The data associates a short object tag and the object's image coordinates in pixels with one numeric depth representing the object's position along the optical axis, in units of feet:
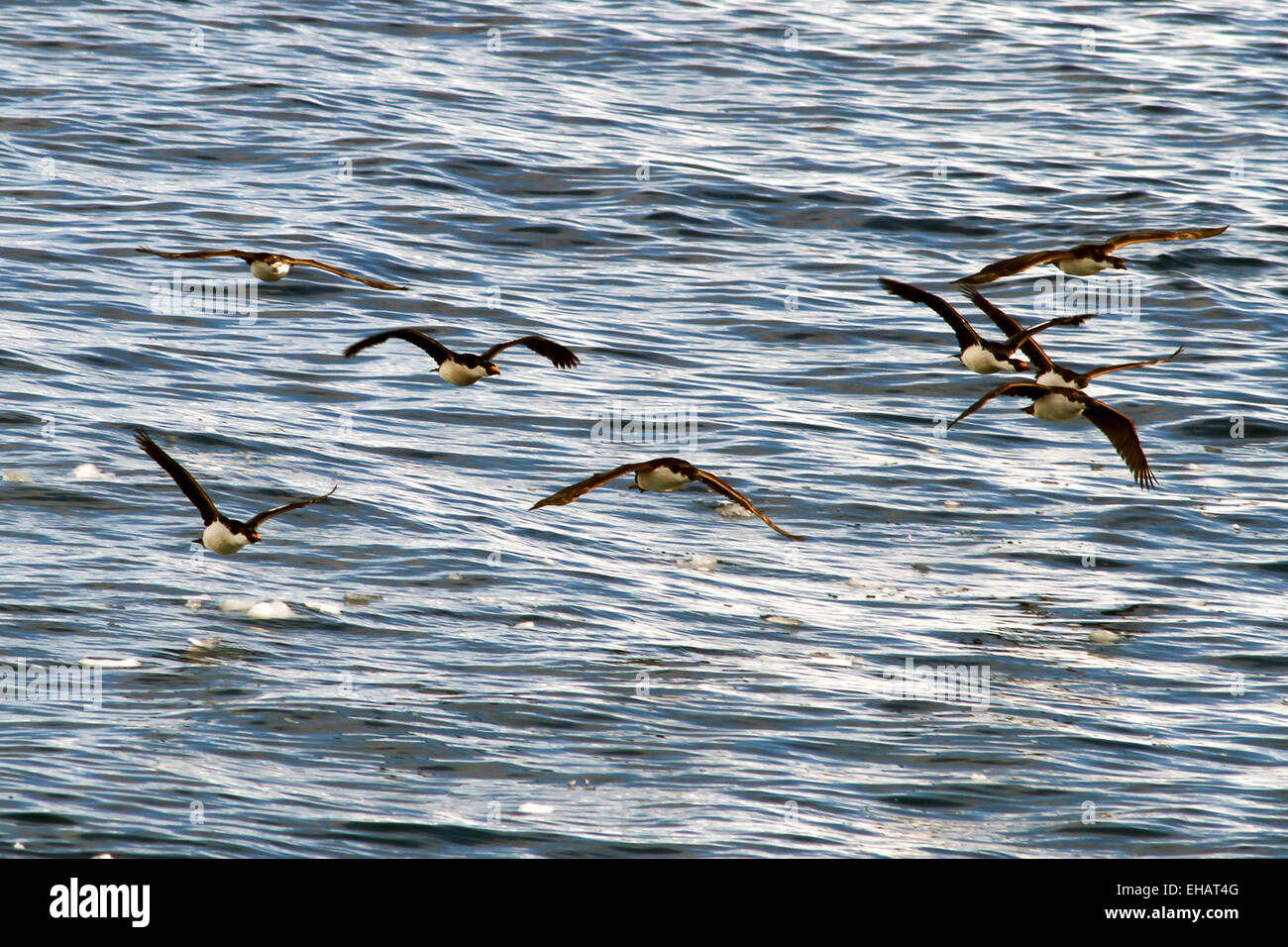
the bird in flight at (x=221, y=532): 36.60
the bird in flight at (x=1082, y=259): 38.68
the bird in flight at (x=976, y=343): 40.57
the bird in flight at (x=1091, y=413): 42.01
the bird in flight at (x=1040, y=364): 41.22
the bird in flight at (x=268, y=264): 42.06
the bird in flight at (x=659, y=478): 35.14
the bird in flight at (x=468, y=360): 39.66
